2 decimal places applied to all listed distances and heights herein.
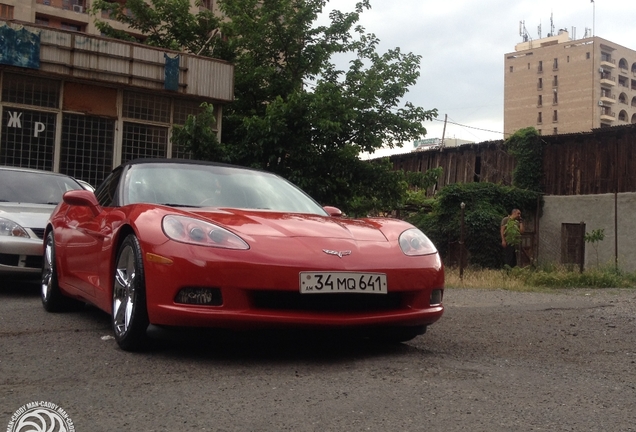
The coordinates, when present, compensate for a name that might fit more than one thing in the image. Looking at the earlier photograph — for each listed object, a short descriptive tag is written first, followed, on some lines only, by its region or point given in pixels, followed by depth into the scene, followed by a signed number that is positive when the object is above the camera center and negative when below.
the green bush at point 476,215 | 27.19 +1.06
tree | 15.60 +3.04
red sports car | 4.00 -0.18
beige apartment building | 85.44 +19.56
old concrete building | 15.62 +3.06
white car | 7.67 +0.16
